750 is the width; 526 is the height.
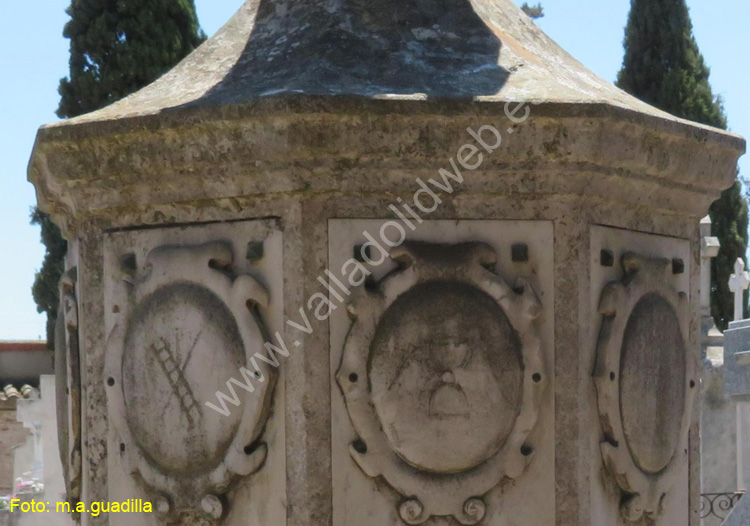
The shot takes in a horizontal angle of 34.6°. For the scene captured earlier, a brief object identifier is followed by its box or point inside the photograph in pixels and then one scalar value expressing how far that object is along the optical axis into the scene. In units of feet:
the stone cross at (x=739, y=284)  36.22
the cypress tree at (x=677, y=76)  58.70
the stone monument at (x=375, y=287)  9.27
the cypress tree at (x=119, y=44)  43.88
